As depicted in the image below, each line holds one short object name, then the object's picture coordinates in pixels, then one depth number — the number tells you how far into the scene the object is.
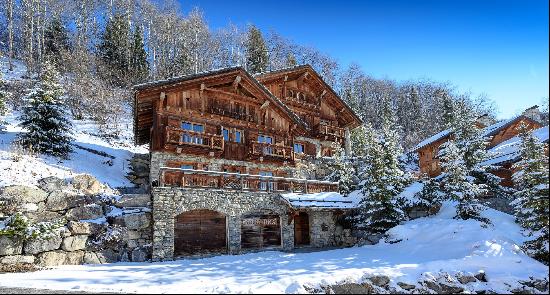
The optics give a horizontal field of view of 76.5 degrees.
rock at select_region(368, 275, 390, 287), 11.39
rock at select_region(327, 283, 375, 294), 10.76
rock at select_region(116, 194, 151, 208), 17.05
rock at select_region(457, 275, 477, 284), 11.93
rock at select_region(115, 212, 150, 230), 16.23
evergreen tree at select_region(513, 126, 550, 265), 12.71
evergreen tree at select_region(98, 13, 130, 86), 45.95
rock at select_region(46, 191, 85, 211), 15.89
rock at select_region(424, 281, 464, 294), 11.49
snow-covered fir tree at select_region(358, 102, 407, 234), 19.84
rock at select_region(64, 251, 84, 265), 14.86
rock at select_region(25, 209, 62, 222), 15.26
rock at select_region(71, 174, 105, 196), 17.81
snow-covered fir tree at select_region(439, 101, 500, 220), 18.06
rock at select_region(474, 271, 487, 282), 12.10
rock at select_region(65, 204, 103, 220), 15.90
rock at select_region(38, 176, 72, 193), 16.66
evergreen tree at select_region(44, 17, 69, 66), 44.94
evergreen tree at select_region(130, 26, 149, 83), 46.59
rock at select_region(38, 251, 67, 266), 14.43
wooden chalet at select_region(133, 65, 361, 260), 17.56
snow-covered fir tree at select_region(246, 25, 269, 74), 49.59
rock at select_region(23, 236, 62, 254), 14.37
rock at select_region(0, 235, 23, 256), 13.94
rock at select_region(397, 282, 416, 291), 11.35
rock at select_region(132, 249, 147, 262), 15.80
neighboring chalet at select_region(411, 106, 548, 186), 25.79
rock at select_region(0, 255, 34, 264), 13.83
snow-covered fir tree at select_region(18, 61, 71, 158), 22.66
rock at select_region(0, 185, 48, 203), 15.31
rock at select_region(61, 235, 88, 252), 14.97
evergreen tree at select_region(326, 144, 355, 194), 26.16
